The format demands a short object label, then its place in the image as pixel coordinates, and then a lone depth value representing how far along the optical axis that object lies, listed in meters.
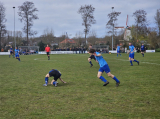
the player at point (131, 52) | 16.70
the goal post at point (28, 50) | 48.03
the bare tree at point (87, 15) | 60.72
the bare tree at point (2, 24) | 56.72
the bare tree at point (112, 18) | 59.44
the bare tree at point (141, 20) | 65.12
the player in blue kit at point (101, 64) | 7.72
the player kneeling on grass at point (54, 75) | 8.11
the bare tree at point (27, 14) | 56.56
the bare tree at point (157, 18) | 67.39
